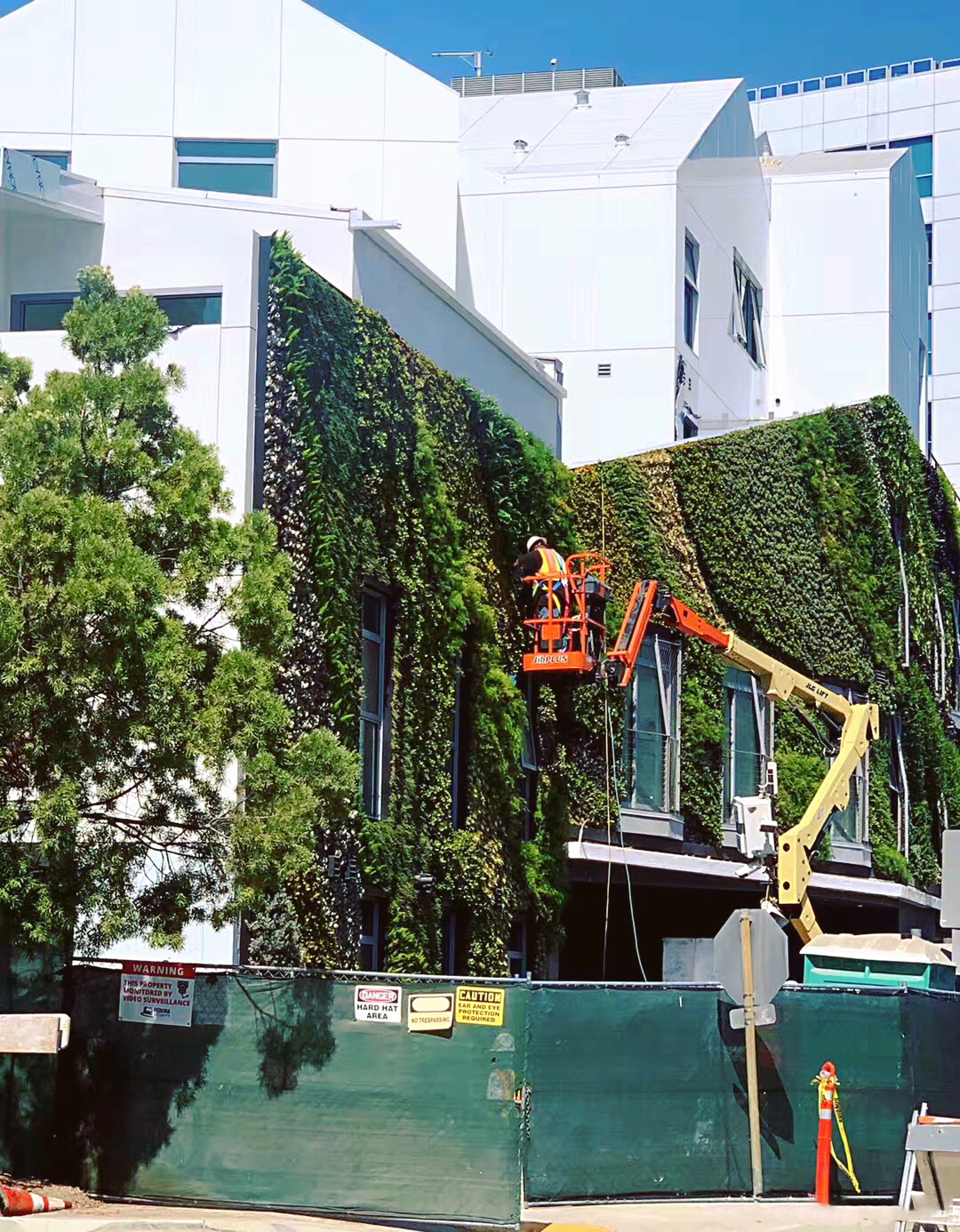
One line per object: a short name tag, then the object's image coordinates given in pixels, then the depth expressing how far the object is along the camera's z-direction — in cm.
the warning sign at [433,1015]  1619
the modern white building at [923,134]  7494
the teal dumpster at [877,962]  2552
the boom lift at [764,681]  2570
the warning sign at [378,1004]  1631
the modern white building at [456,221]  2181
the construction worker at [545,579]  2562
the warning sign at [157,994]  1652
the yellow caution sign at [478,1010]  1627
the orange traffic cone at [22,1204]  1462
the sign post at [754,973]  1759
